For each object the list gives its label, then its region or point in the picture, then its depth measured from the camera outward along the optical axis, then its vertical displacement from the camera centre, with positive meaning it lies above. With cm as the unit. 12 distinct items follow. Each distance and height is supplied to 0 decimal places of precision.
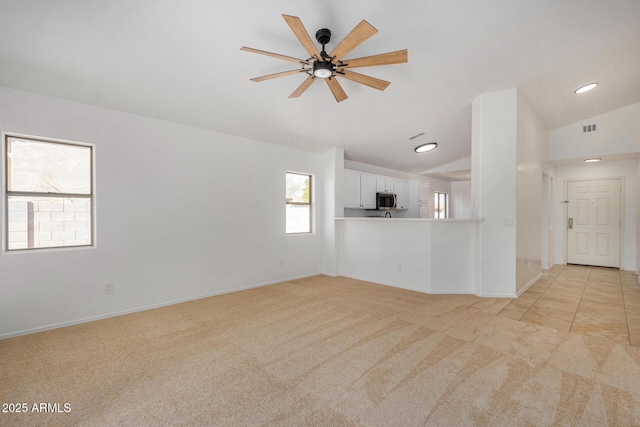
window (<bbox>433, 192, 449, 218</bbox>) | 882 +22
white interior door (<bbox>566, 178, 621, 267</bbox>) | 611 -21
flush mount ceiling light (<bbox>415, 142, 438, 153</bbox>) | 573 +137
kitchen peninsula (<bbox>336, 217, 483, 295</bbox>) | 431 -67
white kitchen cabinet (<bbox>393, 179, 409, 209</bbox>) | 720 +53
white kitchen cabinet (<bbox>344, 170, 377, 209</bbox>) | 598 +49
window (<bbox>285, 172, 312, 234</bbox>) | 545 +20
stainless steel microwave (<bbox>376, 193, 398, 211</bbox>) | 653 +27
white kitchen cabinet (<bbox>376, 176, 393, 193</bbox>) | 666 +68
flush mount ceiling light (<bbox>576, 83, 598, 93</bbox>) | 407 +184
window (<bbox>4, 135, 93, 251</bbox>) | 294 +21
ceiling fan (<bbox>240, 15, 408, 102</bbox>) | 205 +131
